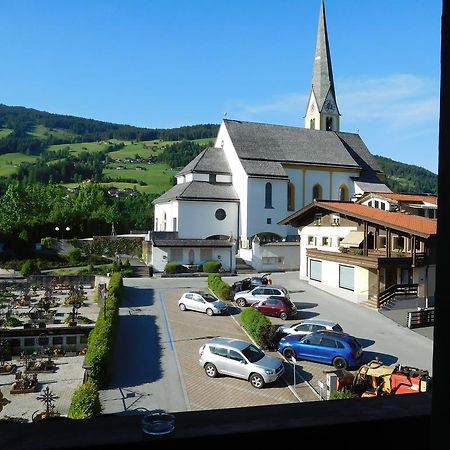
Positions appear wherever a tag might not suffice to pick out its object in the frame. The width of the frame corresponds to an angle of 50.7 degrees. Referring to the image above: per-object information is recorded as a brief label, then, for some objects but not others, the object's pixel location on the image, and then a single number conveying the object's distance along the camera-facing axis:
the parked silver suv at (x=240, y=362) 15.38
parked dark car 30.61
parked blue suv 17.19
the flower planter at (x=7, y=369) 17.97
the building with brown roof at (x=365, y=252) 26.17
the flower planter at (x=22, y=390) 15.86
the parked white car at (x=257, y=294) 26.83
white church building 42.81
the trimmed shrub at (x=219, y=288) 29.25
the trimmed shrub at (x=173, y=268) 39.28
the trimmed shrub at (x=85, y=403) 11.34
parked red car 24.50
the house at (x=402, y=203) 32.66
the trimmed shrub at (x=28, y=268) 40.41
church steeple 64.69
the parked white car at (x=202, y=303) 25.30
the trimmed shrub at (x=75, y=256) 45.81
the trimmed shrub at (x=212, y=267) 39.75
